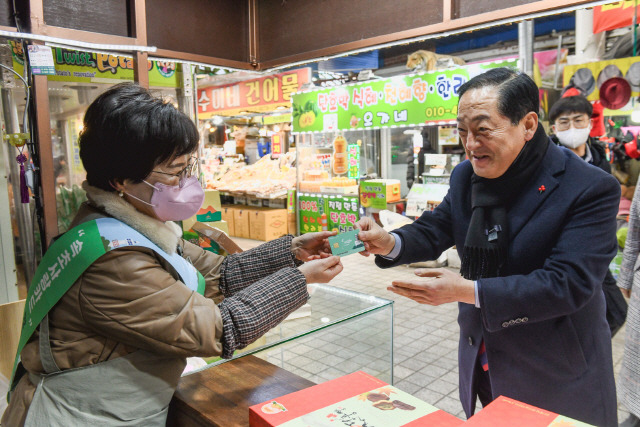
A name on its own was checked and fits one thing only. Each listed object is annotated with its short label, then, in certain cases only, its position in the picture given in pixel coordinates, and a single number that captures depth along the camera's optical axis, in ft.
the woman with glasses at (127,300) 3.75
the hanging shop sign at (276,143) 36.91
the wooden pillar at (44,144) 6.86
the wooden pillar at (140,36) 7.18
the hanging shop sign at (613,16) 19.26
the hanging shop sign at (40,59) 6.57
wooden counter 4.42
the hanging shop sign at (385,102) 20.13
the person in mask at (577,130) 10.35
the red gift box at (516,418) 3.29
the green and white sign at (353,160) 24.98
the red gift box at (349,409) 3.59
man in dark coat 4.36
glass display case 6.41
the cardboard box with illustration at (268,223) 28.02
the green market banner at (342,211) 24.39
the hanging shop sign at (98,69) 10.48
